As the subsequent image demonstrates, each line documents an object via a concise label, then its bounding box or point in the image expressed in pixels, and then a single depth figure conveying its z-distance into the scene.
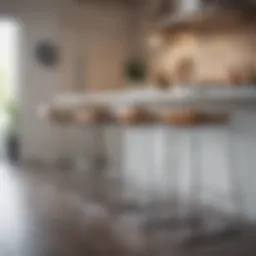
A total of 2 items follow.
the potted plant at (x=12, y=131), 8.91
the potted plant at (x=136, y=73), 7.29
